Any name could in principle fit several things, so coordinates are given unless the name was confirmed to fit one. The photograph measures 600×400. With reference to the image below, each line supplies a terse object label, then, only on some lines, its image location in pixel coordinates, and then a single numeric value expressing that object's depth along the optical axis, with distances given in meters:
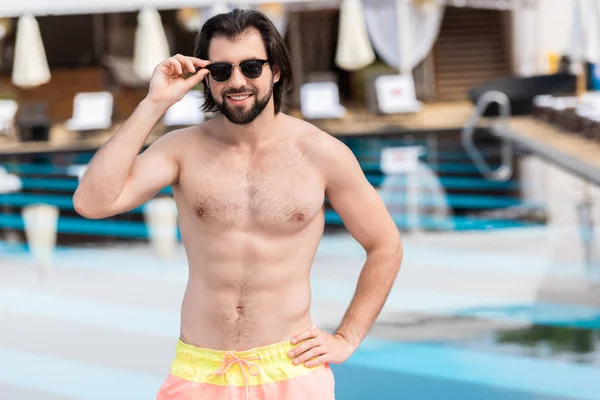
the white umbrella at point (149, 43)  19.70
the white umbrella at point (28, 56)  19.83
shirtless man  2.25
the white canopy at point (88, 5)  18.75
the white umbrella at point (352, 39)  19.56
